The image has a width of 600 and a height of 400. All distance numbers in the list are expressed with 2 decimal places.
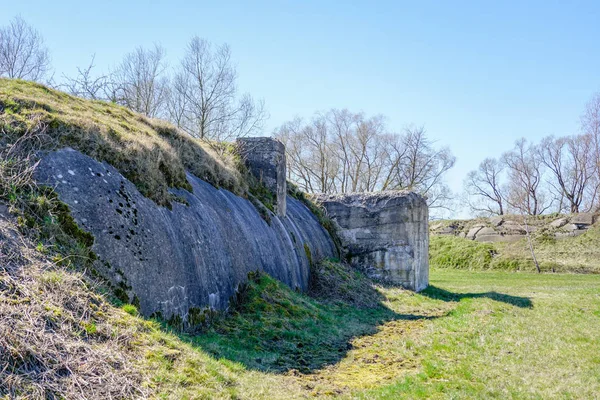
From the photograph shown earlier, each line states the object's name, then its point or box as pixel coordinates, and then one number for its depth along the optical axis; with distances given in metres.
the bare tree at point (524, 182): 44.31
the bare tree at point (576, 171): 41.00
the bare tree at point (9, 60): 26.45
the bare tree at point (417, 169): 41.56
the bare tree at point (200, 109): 29.83
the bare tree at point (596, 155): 38.90
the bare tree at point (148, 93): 32.56
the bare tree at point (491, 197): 48.38
